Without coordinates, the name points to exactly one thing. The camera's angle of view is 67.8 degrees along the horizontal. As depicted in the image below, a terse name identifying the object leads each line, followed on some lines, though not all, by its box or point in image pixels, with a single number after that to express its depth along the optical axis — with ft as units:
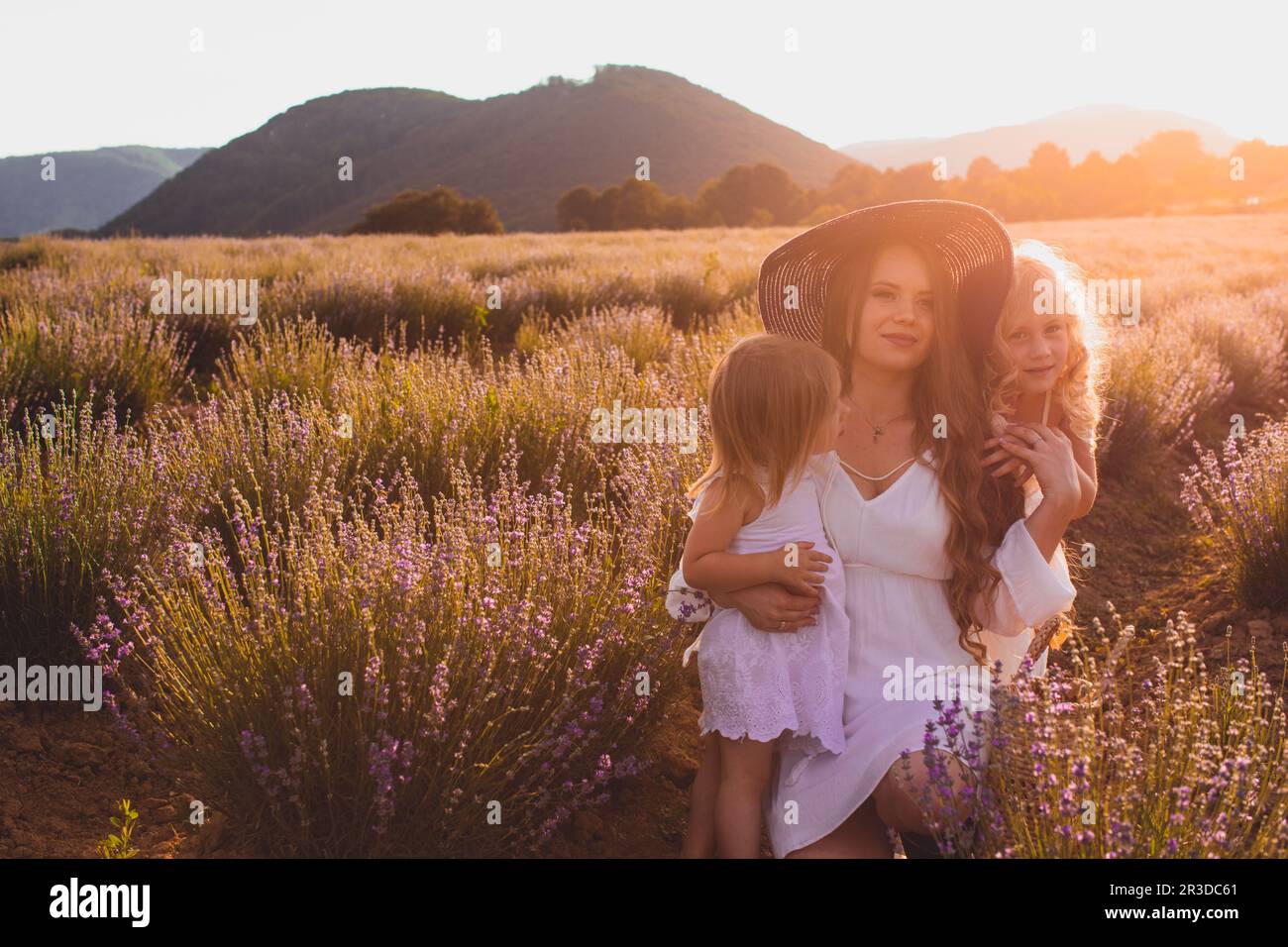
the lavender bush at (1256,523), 11.65
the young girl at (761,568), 7.29
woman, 7.27
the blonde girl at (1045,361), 8.54
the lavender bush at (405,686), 6.89
